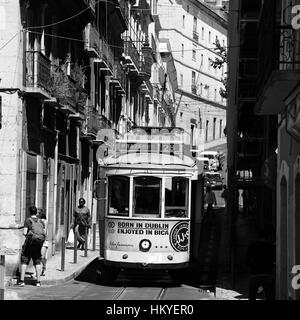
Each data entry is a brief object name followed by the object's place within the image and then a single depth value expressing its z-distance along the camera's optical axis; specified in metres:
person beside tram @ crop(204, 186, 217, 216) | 38.06
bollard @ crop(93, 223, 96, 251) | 24.35
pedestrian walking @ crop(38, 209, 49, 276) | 17.91
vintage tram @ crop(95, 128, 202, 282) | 17.31
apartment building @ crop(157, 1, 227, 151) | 76.38
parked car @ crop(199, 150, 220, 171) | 58.20
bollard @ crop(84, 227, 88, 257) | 22.53
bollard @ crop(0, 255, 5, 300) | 11.85
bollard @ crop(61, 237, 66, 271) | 18.56
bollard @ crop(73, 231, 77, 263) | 20.36
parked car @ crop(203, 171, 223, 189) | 56.84
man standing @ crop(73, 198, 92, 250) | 24.58
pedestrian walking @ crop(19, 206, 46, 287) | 16.83
